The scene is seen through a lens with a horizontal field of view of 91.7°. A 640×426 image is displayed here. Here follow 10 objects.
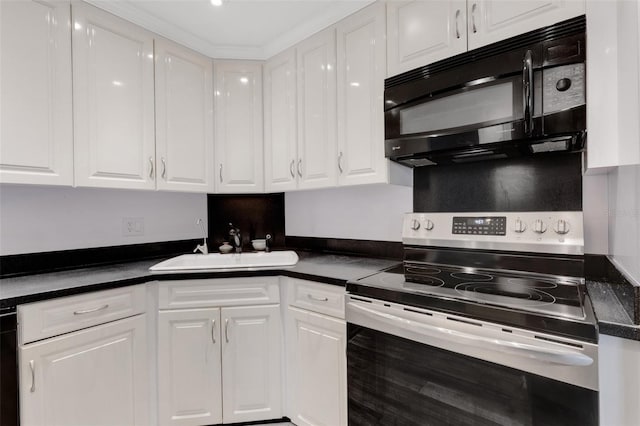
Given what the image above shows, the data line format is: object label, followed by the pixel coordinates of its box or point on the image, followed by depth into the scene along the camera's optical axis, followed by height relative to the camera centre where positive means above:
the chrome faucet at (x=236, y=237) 2.32 -0.19
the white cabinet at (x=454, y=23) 1.16 +0.78
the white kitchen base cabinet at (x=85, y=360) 1.25 -0.66
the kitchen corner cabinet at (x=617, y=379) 0.80 -0.46
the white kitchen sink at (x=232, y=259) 2.01 -0.32
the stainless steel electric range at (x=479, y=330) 0.86 -0.39
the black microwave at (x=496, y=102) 1.09 +0.43
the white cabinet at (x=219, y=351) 1.64 -0.75
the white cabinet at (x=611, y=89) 0.89 +0.37
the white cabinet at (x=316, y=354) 1.46 -0.72
